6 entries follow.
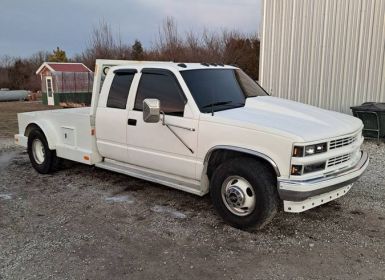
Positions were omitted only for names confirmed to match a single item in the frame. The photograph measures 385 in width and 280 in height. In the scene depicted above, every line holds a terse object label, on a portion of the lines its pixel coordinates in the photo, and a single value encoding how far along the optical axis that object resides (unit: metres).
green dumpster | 9.38
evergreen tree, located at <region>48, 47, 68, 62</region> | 40.79
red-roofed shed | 26.27
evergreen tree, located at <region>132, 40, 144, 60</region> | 27.99
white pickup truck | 4.24
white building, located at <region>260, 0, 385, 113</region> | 10.23
